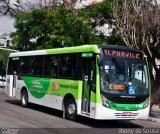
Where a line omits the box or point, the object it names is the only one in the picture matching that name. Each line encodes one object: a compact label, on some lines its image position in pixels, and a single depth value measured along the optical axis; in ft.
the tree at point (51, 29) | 96.78
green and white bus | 46.75
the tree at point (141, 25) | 75.10
